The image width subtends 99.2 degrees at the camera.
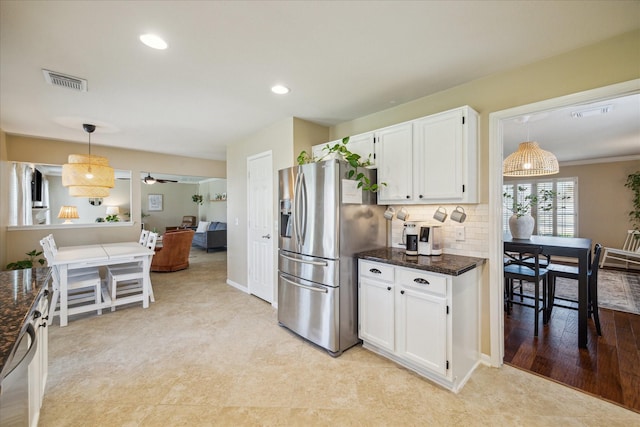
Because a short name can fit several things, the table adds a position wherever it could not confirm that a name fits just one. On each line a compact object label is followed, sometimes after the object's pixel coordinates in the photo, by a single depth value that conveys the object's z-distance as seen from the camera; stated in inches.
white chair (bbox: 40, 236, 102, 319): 130.0
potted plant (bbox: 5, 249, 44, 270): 158.6
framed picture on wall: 390.9
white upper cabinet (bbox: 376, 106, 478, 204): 88.7
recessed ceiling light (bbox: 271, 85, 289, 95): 102.9
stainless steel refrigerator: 98.7
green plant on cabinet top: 104.1
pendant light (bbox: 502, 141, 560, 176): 133.3
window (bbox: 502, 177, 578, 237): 260.1
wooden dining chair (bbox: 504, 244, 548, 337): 114.7
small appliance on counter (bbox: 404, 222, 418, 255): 101.0
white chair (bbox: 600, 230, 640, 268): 217.8
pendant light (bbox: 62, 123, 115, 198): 137.1
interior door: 151.6
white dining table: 127.0
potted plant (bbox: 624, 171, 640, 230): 223.7
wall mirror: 170.9
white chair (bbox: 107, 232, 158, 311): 144.1
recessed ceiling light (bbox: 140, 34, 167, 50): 72.1
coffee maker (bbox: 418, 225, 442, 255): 98.2
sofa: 333.7
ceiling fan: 312.2
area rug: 147.4
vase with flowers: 135.7
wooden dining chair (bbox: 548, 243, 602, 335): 113.8
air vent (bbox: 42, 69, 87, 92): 91.4
